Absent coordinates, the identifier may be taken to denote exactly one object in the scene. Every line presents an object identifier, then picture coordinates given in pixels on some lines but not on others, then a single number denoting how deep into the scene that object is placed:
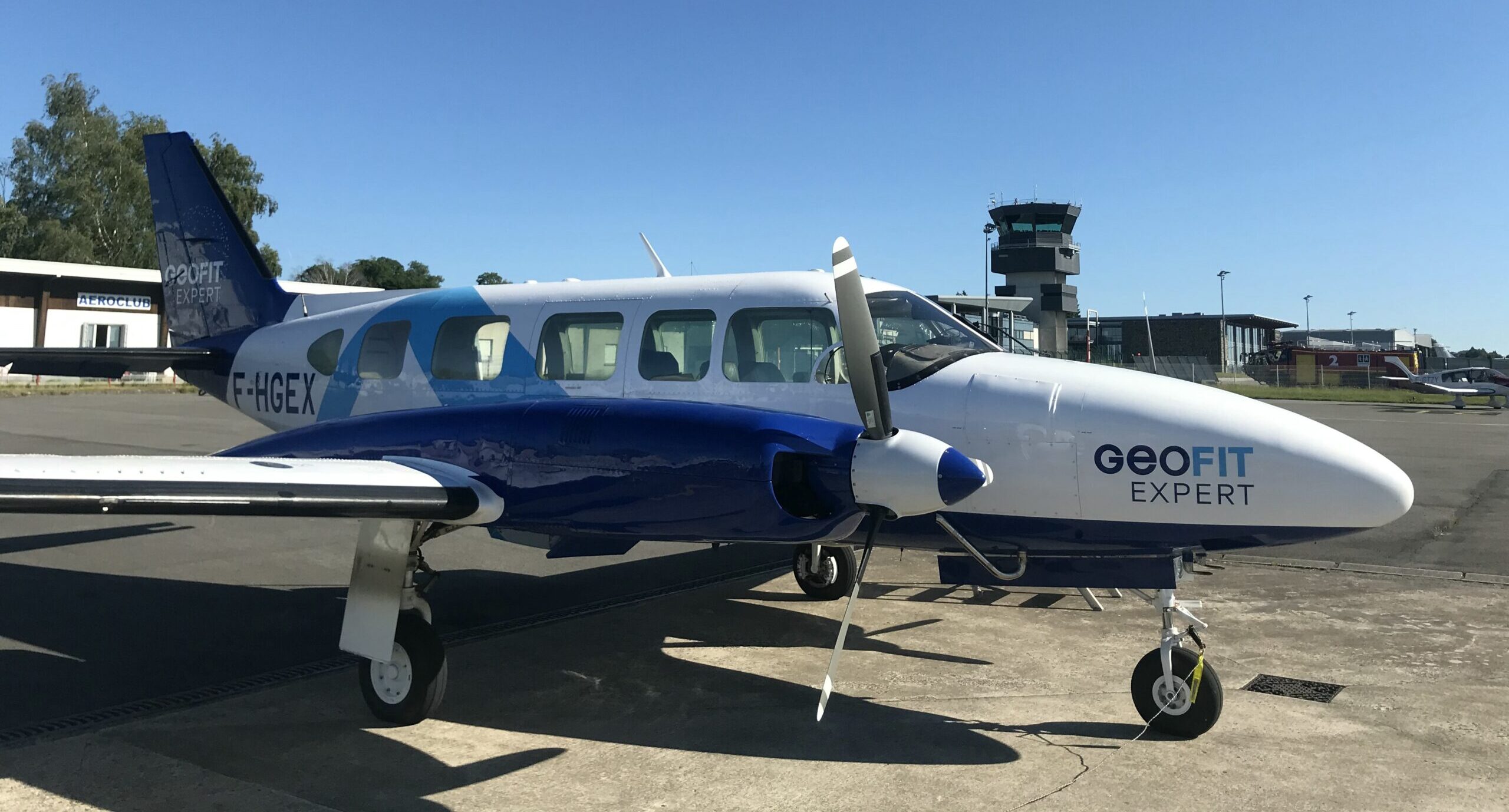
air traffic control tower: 77.62
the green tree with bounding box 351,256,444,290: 80.50
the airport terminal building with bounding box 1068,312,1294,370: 90.69
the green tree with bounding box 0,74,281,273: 60.22
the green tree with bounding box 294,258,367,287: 80.88
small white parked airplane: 41.84
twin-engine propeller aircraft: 5.03
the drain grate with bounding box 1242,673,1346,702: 6.15
